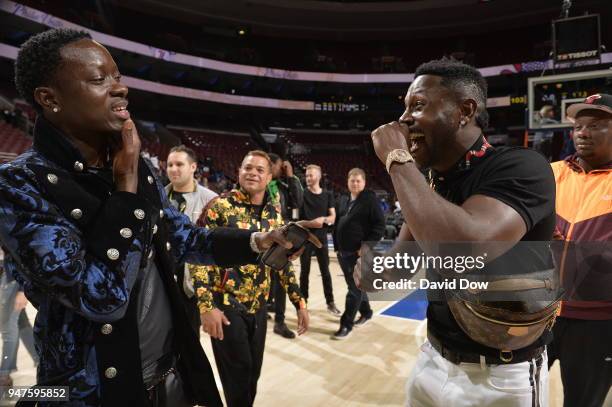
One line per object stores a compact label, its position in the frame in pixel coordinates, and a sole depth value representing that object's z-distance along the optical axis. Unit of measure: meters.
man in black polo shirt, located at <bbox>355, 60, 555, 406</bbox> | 1.11
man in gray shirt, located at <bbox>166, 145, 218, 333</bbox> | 3.74
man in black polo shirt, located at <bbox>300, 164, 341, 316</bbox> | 5.49
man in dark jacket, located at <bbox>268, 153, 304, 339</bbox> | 4.70
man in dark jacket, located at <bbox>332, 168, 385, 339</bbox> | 4.74
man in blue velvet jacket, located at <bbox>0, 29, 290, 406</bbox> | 0.94
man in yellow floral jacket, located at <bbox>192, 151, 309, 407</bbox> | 2.40
